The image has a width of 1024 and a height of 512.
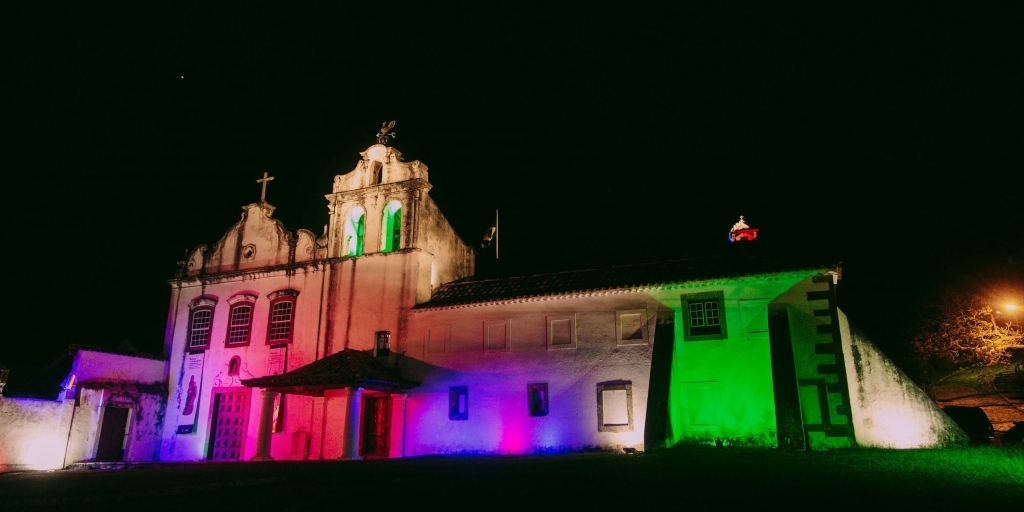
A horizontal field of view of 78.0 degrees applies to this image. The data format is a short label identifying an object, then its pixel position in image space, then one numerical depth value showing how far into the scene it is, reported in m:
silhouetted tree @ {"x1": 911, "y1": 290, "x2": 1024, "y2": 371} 26.12
